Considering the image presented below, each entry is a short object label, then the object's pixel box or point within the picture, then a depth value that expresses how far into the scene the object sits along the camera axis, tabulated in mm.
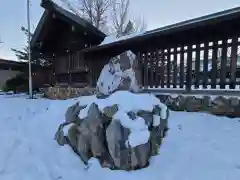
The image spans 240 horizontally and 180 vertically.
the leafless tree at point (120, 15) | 16970
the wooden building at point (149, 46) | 3597
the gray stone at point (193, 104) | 3554
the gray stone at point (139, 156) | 2080
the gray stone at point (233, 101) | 3129
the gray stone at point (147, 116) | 2253
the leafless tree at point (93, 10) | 15749
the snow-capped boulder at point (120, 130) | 2092
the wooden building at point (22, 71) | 10833
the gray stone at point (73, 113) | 2545
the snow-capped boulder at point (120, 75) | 2683
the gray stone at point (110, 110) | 2239
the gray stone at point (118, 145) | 2081
